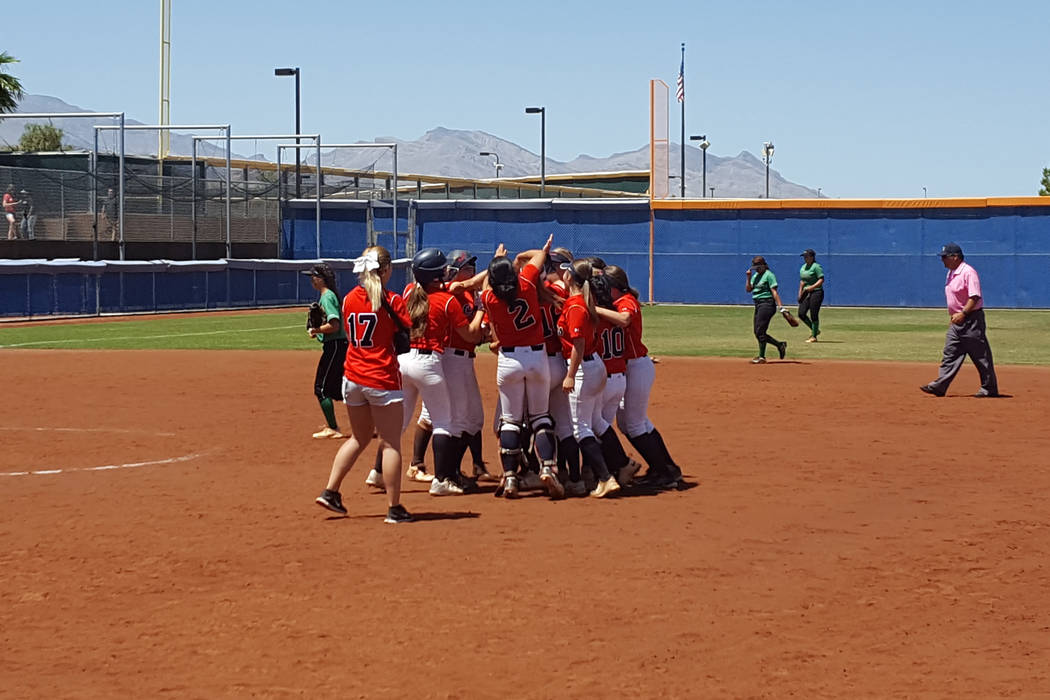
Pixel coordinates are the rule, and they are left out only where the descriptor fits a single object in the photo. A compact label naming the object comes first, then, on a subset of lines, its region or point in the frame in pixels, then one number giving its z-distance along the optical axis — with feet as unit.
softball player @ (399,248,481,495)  34.42
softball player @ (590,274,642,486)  36.17
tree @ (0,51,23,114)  138.62
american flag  212.66
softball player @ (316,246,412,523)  31.48
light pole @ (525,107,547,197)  248.52
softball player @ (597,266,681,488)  37.40
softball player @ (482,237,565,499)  34.45
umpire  59.36
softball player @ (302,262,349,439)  44.29
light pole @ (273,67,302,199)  177.47
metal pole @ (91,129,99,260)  136.15
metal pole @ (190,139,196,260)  149.79
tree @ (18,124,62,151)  231.50
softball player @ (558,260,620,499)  34.32
